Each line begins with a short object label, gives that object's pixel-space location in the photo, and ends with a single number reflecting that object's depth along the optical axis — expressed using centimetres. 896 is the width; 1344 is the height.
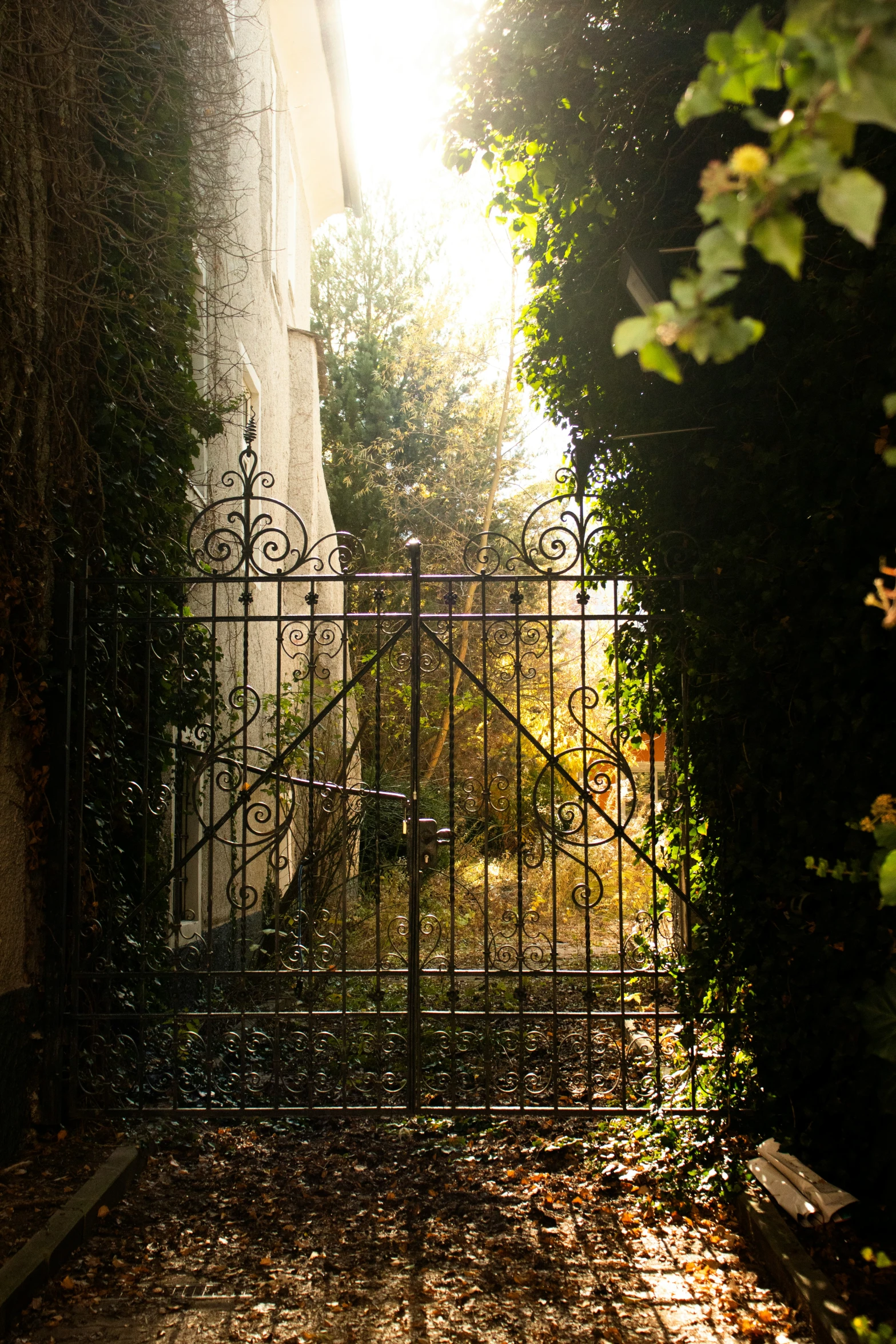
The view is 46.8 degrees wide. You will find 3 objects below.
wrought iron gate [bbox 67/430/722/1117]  492
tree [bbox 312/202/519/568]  2081
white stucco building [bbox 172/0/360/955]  784
